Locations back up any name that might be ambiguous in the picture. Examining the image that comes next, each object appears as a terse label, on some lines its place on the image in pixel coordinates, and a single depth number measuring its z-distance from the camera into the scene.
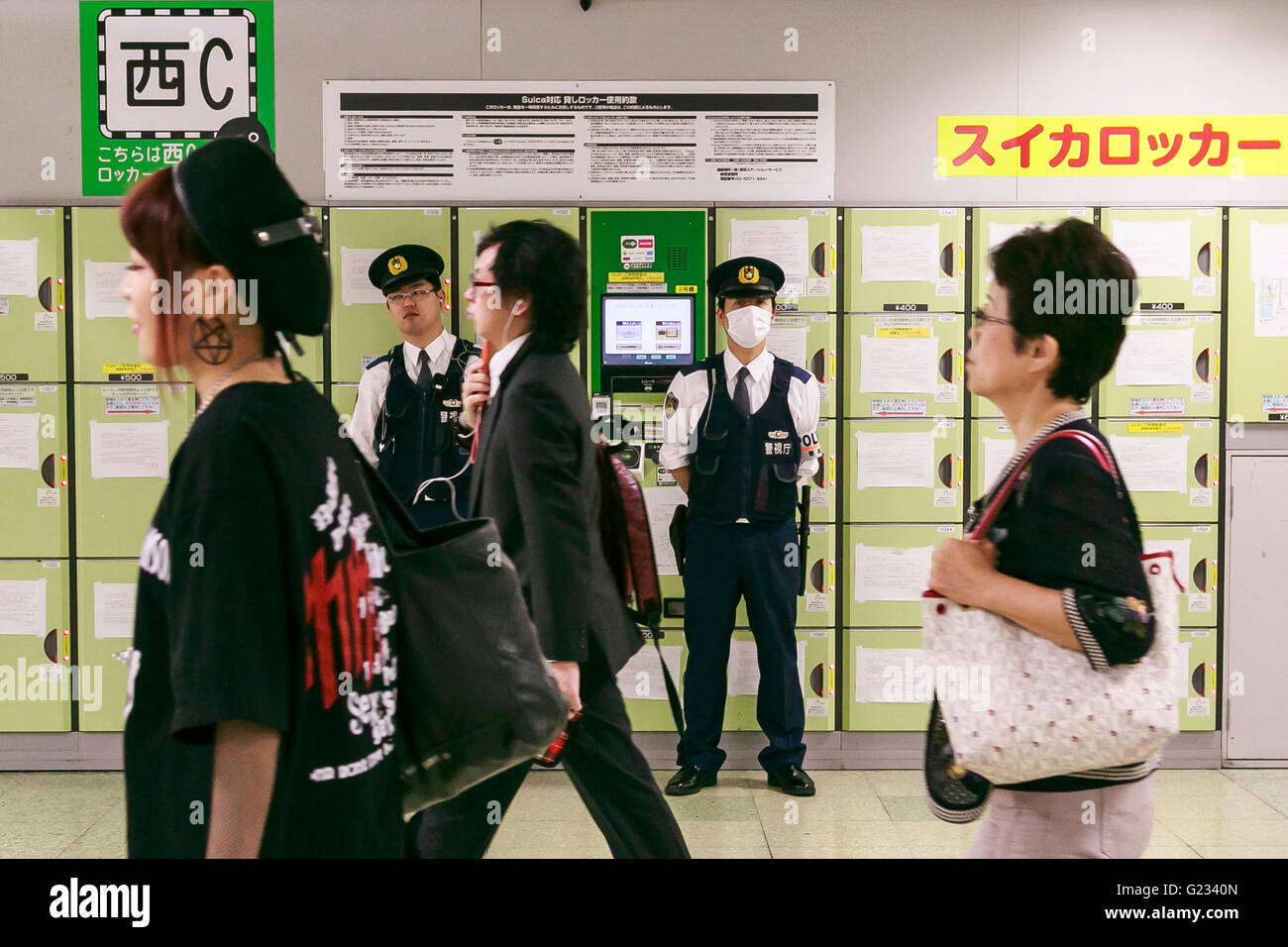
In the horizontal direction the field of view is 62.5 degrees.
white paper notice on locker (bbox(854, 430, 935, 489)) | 4.23
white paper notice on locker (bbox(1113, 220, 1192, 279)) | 4.18
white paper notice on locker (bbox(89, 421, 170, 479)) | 4.18
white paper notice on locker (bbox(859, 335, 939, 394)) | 4.21
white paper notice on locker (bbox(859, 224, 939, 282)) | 4.20
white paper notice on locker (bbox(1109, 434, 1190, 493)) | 4.20
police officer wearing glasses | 3.88
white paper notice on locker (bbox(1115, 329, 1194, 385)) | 4.18
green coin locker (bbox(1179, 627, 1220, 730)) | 4.22
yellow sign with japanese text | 4.24
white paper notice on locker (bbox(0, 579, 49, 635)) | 4.16
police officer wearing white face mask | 3.93
